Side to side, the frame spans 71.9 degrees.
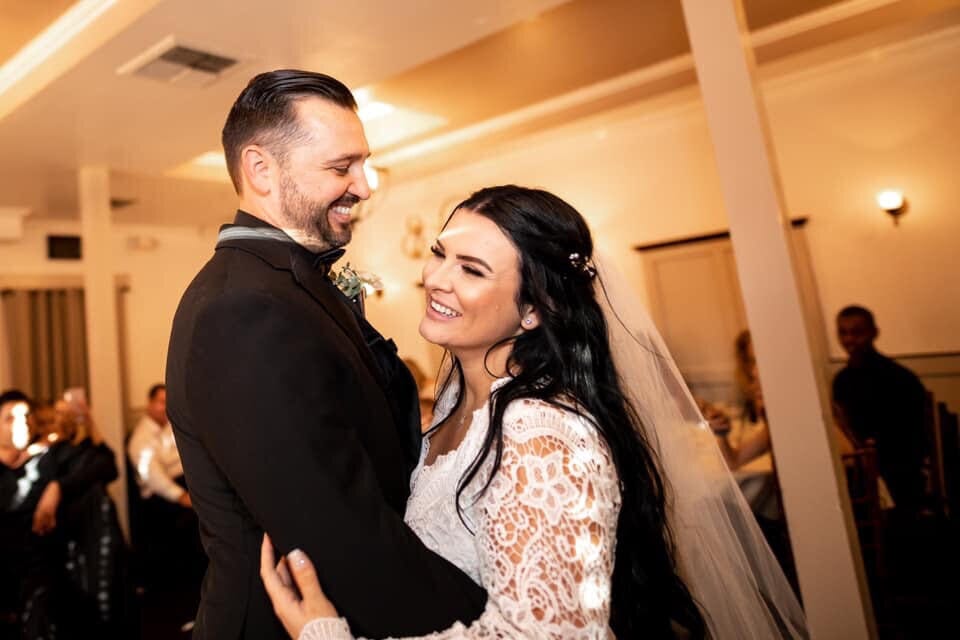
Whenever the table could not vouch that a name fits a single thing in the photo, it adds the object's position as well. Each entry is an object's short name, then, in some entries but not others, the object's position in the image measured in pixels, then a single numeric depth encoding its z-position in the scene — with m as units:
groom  0.95
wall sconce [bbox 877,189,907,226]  4.89
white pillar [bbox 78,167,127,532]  4.66
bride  1.12
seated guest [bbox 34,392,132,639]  3.47
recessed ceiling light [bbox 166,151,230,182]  5.20
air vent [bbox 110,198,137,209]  5.59
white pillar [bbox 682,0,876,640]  2.01
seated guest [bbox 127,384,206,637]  4.75
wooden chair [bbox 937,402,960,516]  3.95
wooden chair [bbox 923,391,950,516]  3.70
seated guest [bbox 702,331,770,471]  3.34
